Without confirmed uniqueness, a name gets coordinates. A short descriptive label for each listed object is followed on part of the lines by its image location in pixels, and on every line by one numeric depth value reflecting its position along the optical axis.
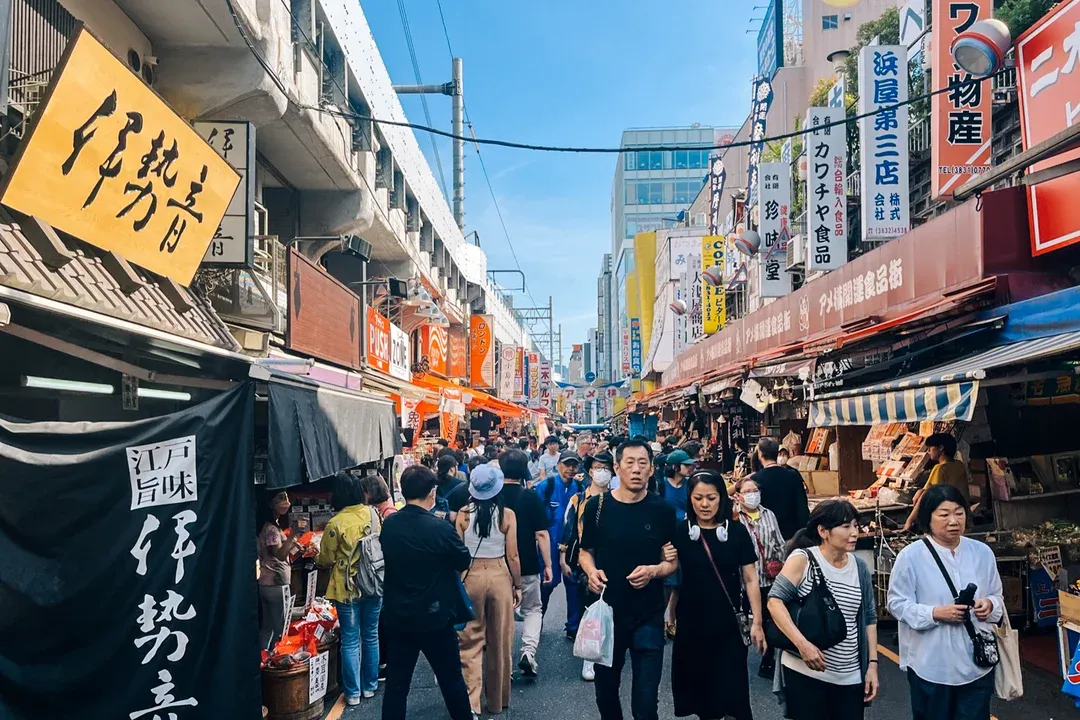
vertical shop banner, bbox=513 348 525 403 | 42.16
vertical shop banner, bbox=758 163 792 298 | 16.92
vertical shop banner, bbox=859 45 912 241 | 11.27
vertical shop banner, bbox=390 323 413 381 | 18.15
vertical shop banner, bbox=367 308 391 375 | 15.59
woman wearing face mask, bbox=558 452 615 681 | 5.02
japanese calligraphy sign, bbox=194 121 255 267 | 8.37
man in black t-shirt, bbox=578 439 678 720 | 4.46
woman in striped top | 3.85
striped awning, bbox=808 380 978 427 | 5.79
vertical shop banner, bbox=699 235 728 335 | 25.64
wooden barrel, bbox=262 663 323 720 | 5.45
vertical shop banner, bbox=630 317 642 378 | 52.74
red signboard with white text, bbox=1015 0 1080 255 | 7.46
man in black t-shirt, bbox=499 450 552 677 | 6.52
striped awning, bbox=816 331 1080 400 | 5.43
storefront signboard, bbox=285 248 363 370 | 10.33
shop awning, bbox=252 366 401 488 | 5.57
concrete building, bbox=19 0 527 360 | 7.96
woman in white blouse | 3.89
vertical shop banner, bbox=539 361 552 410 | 65.38
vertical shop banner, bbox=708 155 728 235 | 27.91
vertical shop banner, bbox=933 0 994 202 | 9.38
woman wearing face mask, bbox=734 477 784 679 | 5.78
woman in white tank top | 5.76
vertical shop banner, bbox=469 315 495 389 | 33.38
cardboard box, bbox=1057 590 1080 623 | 5.36
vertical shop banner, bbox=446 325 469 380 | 29.81
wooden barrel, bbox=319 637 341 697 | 6.10
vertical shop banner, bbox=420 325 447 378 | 24.27
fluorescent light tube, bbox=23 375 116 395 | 4.88
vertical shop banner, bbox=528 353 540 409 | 57.66
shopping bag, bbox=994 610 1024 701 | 3.93
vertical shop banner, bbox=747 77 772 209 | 19.06
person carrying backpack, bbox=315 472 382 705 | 5.99
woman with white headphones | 4.42
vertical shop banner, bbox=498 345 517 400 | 39.16
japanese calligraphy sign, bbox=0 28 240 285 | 4.50
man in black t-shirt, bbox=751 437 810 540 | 6.94
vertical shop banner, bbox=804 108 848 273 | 12.94
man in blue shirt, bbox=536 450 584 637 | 9.04
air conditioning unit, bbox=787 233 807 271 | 16.73
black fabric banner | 3.29
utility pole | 22.48
